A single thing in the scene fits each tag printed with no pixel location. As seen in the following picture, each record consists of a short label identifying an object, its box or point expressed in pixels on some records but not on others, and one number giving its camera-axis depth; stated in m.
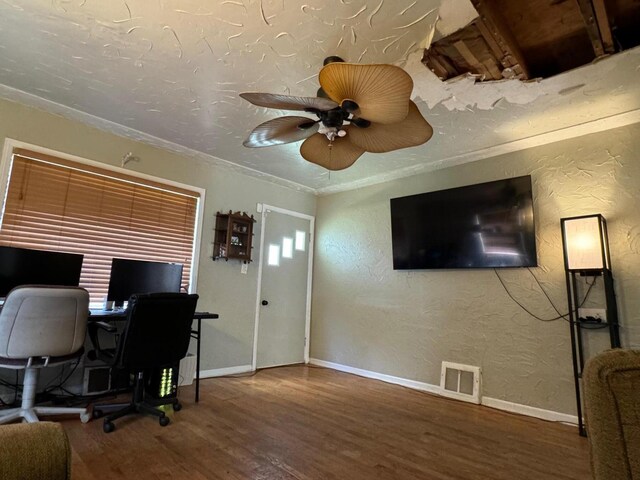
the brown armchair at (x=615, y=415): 0.67
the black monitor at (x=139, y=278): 3.14
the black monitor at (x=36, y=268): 2.59
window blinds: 2.92
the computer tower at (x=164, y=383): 3.08
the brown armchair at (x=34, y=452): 0.76
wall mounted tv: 3.24
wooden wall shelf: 4.10
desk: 2.64
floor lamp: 2.65
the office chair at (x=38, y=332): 2.15
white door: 4.55
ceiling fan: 1.58
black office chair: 2.45
